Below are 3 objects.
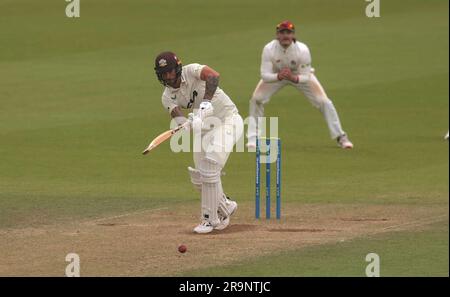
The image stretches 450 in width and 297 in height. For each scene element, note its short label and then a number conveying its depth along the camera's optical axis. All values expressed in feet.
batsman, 42.98
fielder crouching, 64.59
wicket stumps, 45.16
